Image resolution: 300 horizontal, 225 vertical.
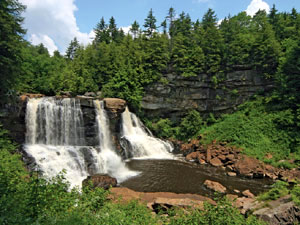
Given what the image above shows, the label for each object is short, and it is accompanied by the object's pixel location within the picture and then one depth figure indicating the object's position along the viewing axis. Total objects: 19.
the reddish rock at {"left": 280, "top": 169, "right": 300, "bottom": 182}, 14.88
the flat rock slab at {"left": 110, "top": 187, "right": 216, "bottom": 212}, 9.20
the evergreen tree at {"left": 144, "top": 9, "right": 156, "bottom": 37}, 37.16
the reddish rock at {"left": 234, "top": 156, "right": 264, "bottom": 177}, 16.20
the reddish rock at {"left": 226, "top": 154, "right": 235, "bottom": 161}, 18.53
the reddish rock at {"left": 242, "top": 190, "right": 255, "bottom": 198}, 12.27
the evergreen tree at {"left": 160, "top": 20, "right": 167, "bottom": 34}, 40.12
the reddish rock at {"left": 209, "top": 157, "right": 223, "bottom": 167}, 18.54
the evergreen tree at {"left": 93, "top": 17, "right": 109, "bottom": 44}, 42.57
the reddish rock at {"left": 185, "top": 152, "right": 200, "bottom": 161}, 20.59
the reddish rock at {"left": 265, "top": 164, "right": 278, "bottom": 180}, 15.78
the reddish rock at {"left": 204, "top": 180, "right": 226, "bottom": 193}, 13.05
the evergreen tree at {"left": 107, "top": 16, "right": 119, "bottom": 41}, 46.21
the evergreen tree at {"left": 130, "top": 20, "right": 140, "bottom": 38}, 45.12
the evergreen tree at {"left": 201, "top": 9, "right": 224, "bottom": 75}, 26.91
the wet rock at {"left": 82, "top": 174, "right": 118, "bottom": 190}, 12.16
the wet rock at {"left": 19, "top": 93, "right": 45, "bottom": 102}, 16.61
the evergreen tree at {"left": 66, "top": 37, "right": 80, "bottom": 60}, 52.29
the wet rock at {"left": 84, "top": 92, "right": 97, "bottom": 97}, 25.12
